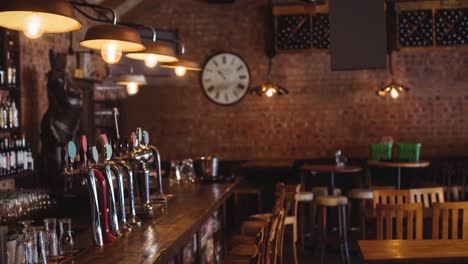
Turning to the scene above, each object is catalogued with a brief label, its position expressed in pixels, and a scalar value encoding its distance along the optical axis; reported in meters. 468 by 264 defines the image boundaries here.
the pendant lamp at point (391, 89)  8.06
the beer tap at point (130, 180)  3.26
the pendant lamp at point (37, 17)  2.22
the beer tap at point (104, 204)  2.80
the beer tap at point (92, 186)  2.72
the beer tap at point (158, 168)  4.00
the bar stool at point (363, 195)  6.94
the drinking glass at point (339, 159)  7.70
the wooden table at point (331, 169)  7.31
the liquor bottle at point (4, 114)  5.68
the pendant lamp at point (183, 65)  4.70
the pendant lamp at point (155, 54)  3.88
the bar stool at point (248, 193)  7.76
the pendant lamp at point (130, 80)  7.20
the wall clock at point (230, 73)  8.98
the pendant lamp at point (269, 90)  8.14
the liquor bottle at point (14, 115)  5.87
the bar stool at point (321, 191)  7.33
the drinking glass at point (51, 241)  2.46
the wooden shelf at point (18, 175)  5.46
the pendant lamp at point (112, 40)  3.04
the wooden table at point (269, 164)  8.13
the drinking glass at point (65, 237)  2.59
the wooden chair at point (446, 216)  3.67
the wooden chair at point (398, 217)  3.63
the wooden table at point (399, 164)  7.43
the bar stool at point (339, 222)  6.36
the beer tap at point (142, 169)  3.62
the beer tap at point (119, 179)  3.10
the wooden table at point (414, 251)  2.92
